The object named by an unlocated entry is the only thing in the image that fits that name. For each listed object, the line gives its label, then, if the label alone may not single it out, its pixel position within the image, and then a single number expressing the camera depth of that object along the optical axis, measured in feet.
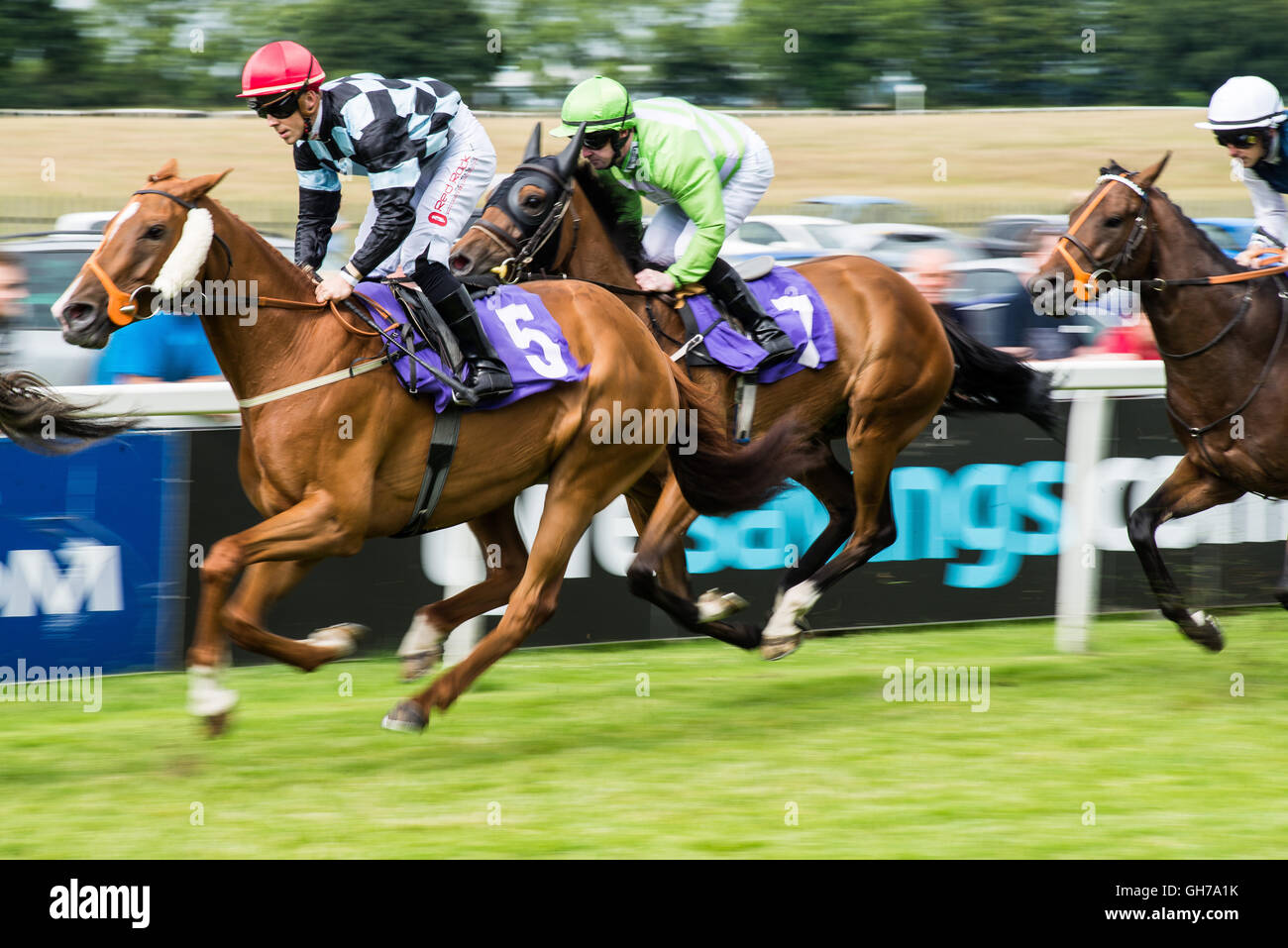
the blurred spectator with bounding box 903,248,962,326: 70.49
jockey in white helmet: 36.76
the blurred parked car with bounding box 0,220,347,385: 56.80
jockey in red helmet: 29.30
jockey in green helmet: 35.83
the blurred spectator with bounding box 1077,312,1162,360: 69.92
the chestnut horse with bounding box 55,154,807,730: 27.55
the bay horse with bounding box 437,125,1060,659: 35.50
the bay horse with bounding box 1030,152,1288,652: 36.40
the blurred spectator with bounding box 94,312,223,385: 50.14
